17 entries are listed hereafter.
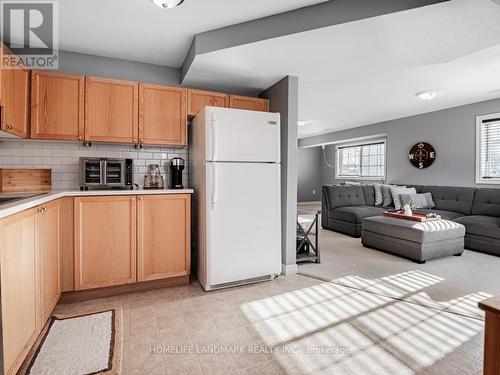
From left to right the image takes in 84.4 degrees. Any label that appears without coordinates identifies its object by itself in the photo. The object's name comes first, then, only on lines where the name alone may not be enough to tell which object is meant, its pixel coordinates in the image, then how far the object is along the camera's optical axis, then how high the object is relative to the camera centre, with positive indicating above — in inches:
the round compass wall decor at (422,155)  214.4 +23.3
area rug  61.4 -40.8
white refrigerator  100.6 -4.9
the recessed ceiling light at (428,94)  163.1 +53.4
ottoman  134.4 -27.7
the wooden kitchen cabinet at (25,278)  52.0 -21.6
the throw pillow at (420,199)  193.8 -10.7
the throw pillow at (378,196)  217.1 -9.5
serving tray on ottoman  146.5 -18.0
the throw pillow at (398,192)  196.7 -6.0
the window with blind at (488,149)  179.0 +23.5
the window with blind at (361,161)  295.9 +26.6
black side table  135.3 -31.9
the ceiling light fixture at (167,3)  74.7 +49.2
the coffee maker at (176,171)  118.0 +5.0
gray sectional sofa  152.2 -17.7
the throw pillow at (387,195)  212.7 -8.7
